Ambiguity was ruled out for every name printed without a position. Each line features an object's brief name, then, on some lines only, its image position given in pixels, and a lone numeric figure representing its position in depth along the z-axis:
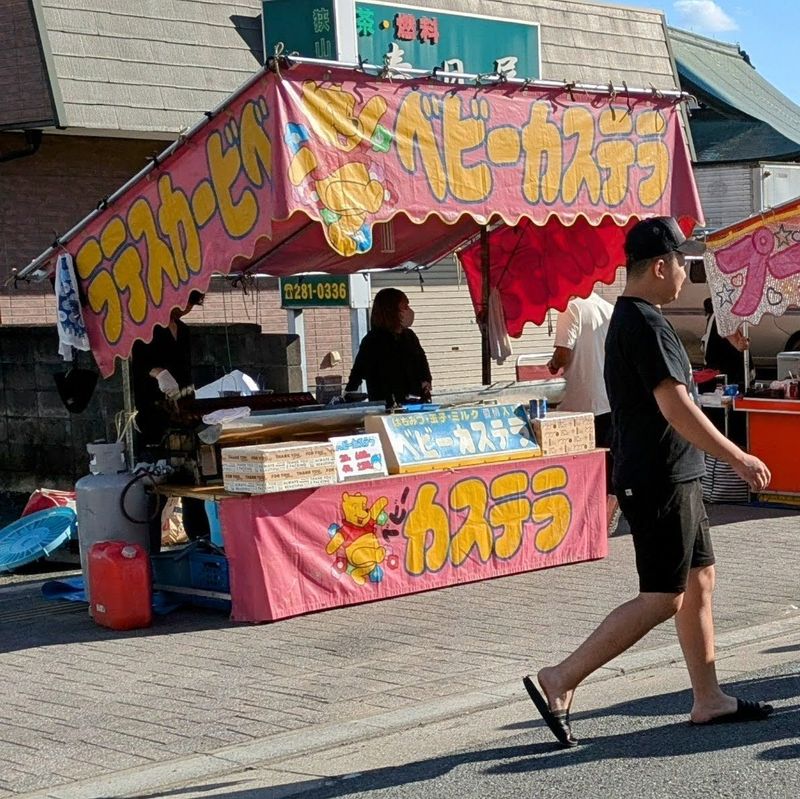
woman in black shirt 10.75
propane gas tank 8.47
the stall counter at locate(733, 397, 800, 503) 11.67
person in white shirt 10.35
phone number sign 13.87
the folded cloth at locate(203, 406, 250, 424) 8.30
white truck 20.89
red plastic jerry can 7.97
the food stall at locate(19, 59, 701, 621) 7.72
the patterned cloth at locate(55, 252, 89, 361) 8.58
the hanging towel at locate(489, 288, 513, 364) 11.10
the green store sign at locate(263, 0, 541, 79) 15.14
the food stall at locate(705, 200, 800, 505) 11.53
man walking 5.28
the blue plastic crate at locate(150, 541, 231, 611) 8.34
